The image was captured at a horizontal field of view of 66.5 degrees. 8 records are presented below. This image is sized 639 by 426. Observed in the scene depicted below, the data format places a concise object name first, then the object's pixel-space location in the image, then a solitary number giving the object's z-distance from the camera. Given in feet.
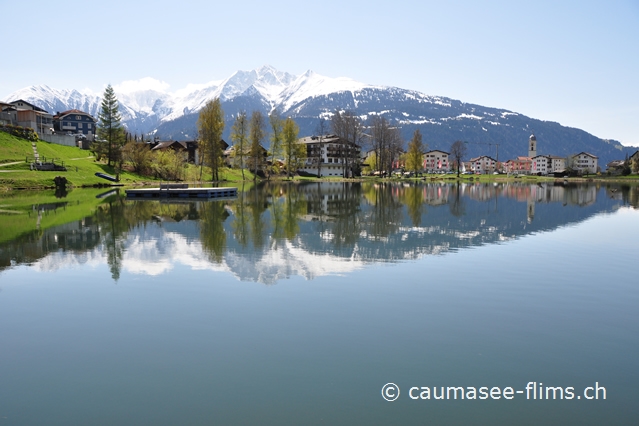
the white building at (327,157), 450.30
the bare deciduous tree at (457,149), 512.22
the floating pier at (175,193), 187.32
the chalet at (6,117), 273.05
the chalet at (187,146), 373.44
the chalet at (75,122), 418.10
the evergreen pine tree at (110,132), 271.12
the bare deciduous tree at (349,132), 405.63
